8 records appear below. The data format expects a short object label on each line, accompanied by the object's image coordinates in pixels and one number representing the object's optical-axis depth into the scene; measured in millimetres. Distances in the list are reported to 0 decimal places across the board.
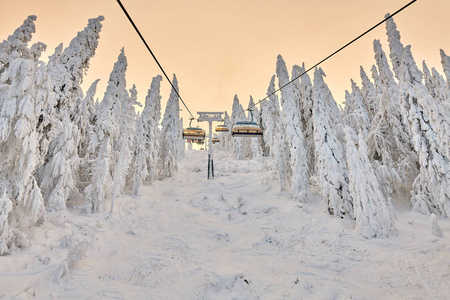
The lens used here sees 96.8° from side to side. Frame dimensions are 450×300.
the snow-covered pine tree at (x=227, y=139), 52769
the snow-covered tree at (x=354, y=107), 11648
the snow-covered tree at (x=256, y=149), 33594
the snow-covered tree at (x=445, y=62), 26633
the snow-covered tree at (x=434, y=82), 27575
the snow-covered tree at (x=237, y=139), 36812
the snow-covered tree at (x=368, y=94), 27561
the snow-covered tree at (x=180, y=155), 37747
